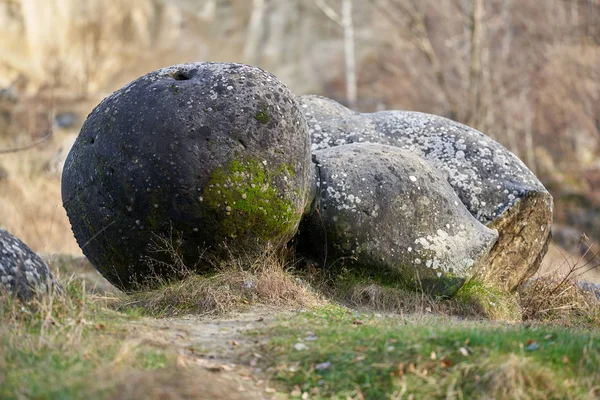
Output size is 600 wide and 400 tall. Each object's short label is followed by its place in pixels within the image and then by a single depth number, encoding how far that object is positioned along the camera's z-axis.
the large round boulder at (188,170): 13.09
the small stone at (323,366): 9.31
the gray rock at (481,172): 17.16
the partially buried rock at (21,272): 10.05
